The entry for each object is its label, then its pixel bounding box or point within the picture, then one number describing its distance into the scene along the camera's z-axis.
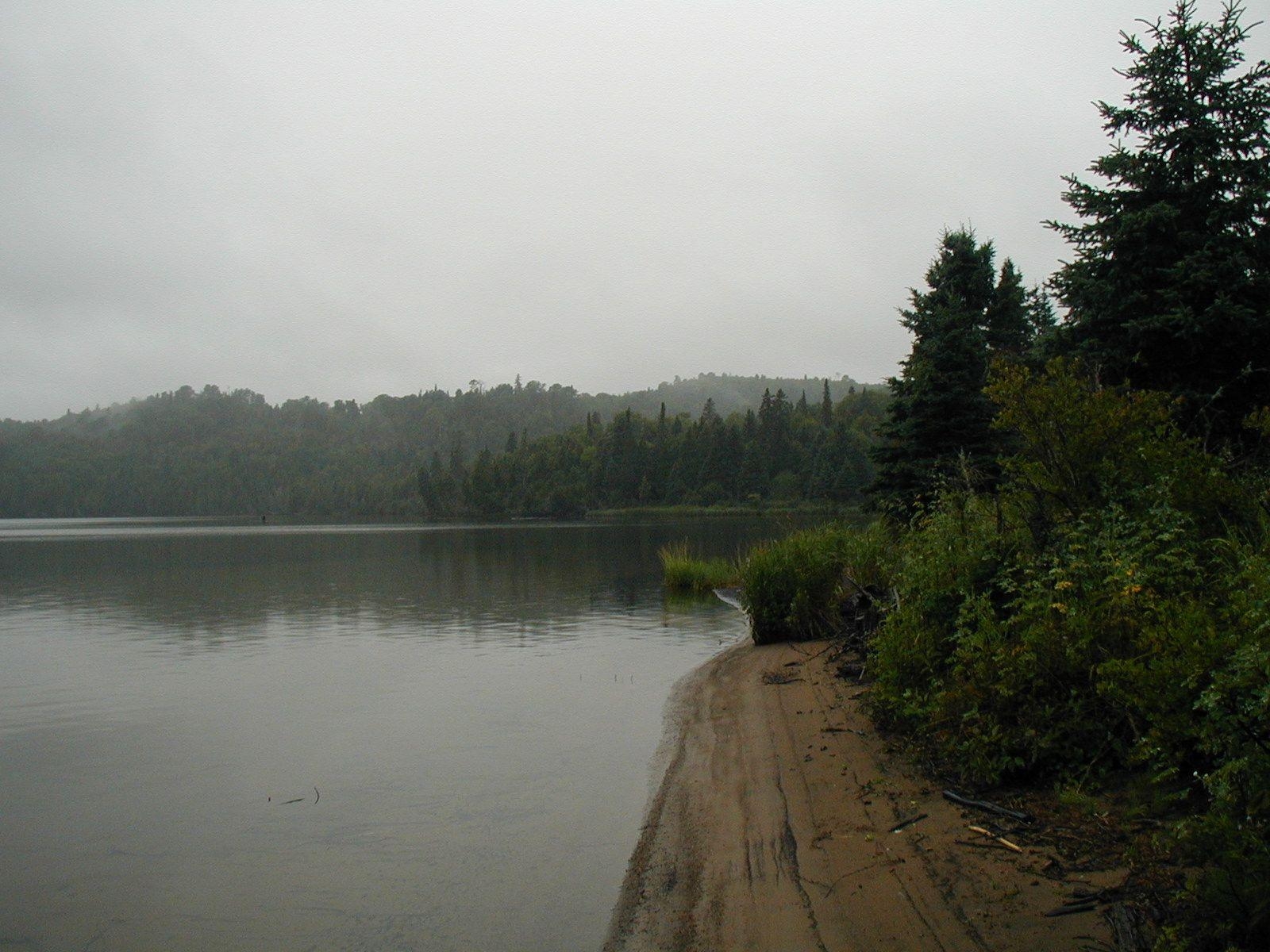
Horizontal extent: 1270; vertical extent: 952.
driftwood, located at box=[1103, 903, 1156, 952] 4.46
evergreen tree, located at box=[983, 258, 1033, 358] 29.58
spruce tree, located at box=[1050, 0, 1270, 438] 12.87
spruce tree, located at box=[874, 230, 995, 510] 22.73
